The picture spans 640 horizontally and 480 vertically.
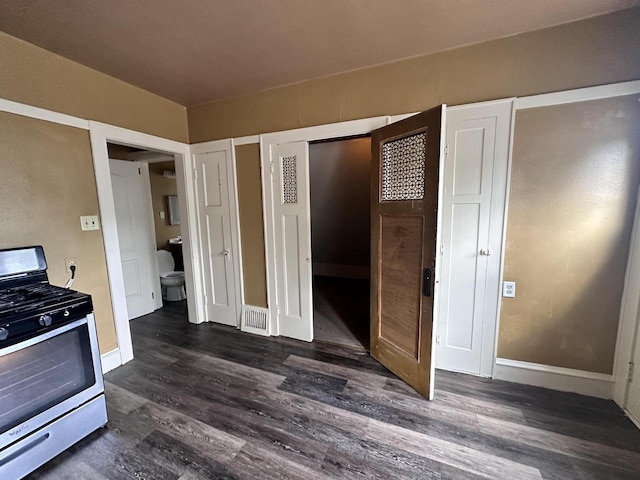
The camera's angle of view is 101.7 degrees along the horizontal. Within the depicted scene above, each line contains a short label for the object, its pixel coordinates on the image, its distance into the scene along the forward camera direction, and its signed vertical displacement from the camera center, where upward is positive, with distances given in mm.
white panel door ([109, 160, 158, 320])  3277 -315
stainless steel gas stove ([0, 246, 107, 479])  1321 -882
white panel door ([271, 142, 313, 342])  2605 -286
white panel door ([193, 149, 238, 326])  2966 -254
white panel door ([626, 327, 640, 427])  1678 -1211
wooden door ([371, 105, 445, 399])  1804 -269
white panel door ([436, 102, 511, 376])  1950 -201
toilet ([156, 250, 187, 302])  3907 -1005
